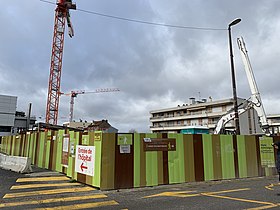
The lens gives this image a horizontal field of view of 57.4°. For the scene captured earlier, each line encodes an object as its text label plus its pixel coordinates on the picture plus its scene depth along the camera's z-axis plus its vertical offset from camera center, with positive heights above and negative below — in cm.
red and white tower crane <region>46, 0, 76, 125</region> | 5975 +2340
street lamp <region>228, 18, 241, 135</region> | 1493 +430
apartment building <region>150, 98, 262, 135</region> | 6097 +827
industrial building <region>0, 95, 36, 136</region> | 7700 +1038
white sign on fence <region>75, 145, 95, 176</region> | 964 -43
